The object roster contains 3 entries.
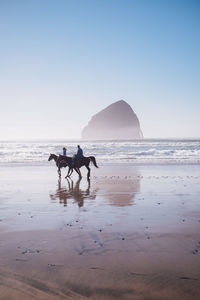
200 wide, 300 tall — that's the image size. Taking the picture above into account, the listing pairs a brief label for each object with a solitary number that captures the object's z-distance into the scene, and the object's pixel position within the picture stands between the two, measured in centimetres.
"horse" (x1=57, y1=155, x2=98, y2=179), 1845
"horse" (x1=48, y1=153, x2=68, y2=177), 1931
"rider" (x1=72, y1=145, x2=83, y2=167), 1838
